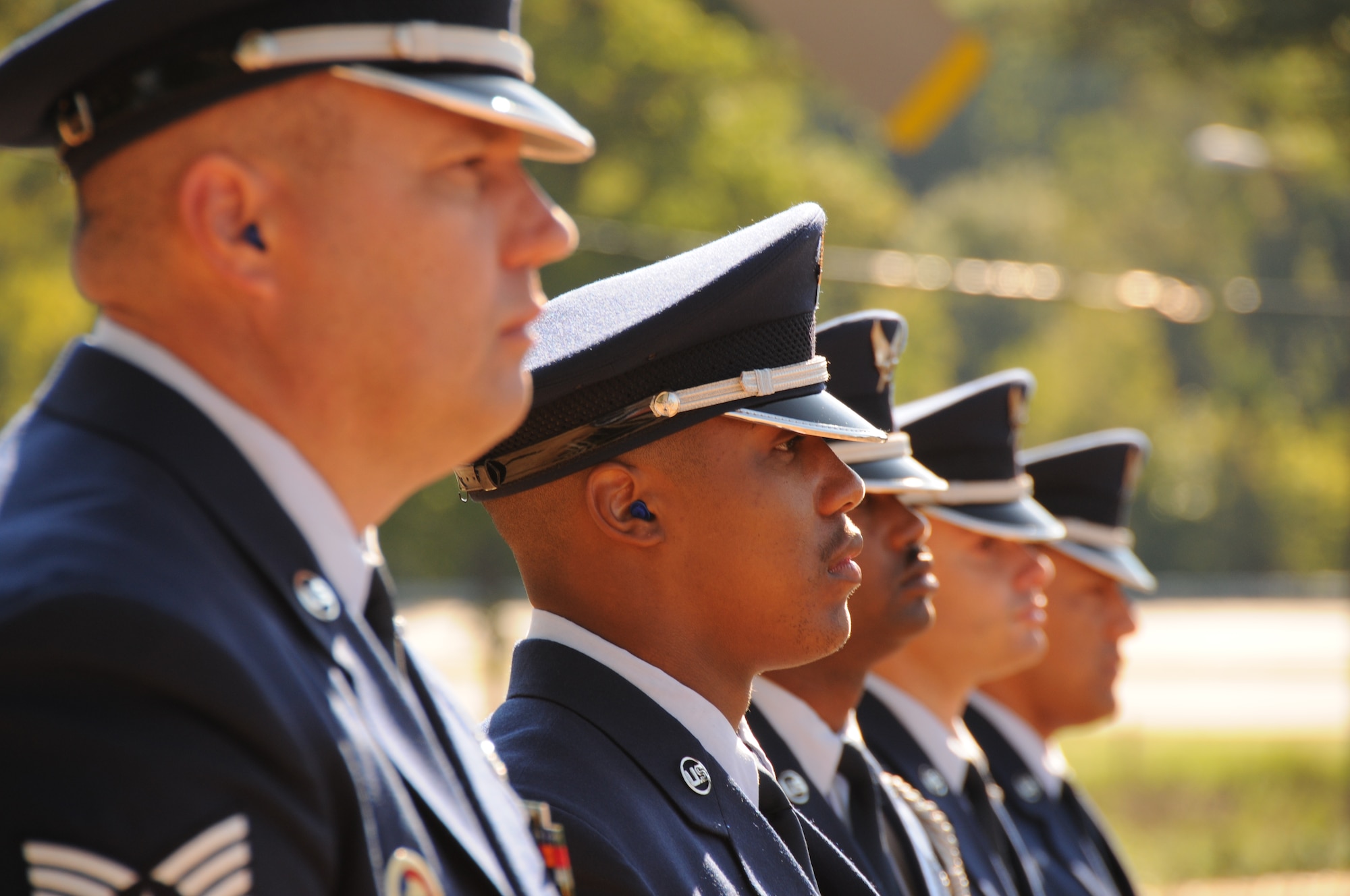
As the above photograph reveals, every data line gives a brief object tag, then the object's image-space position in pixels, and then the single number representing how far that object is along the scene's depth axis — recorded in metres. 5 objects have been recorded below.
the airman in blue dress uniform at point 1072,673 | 9.71
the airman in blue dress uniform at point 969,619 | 7.98
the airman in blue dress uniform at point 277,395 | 2.55
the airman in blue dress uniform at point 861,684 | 6.41
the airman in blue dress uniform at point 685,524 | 4.81
